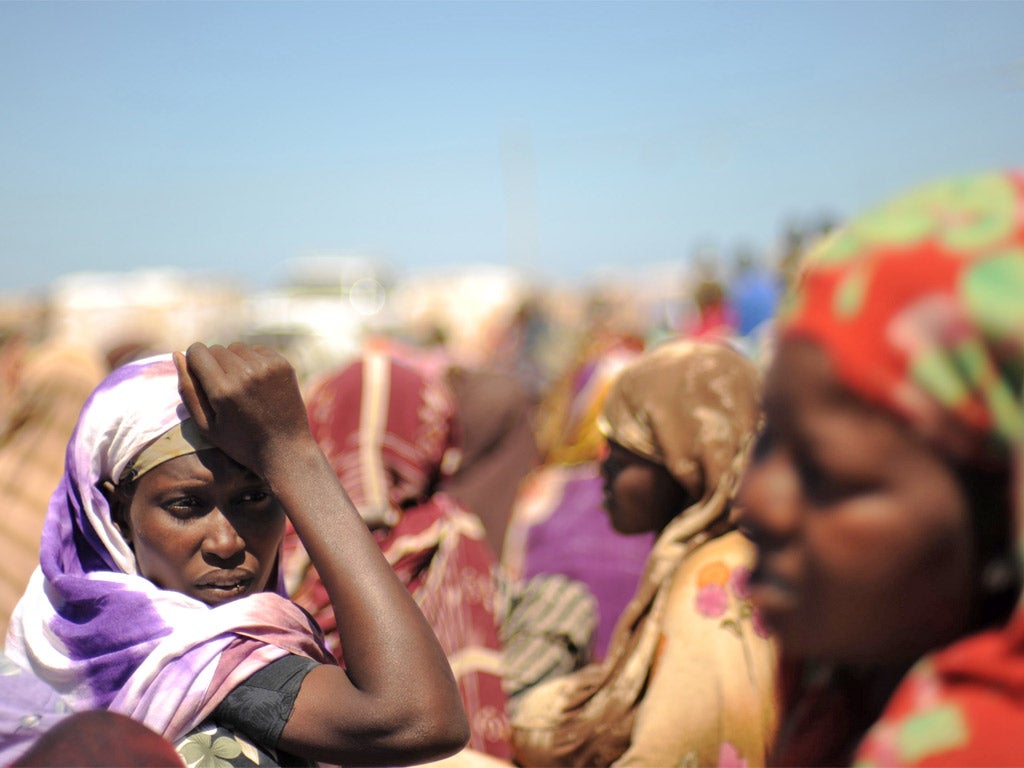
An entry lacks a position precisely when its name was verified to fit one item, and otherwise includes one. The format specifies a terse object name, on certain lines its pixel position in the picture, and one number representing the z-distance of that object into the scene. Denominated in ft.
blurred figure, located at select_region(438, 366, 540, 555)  18.72
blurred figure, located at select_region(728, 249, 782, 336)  28.73
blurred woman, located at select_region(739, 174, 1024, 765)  2.74
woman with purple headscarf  5.34
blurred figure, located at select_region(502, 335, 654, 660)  13.41
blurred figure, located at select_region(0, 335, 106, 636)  11.63
